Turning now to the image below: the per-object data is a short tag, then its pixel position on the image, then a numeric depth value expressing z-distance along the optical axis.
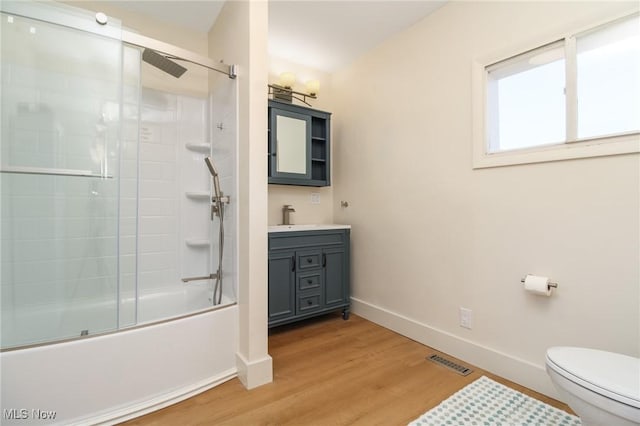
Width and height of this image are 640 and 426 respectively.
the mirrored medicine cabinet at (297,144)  2.64
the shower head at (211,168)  2.18
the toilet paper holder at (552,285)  1.60
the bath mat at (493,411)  1.41
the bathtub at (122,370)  1.27
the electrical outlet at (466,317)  2.00
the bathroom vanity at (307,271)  2.39
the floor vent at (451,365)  1.87
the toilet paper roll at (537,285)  1.59
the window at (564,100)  1.42
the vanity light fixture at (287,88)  2.74
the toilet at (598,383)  1.01
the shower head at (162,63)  1.77
